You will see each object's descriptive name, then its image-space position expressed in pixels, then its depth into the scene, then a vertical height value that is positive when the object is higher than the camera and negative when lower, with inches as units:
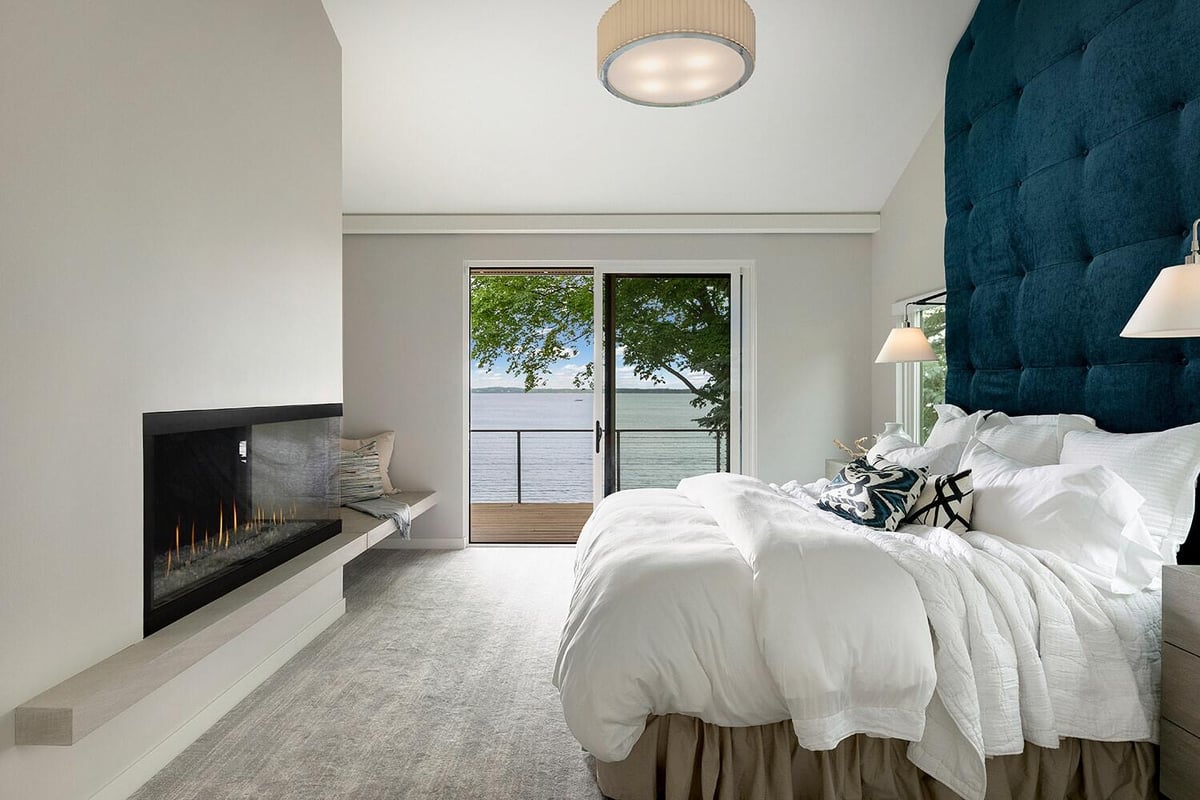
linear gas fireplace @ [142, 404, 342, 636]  94.0 -13.8
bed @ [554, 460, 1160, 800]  76.9 -28.4
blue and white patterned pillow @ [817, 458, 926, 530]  108.3 -13.7
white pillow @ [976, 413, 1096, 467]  111.3 -5.7
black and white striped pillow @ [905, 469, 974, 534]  105.3 -14.5
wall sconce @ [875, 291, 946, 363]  152.4 +11.0
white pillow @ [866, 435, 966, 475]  124.8 -9.4
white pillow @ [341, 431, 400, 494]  204.8 -11.3
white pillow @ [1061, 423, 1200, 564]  86.3 -8.8
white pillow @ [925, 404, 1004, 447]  131.6 -4.4
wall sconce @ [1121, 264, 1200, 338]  75.9 +9.6
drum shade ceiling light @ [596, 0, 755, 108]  89.9 +44.6
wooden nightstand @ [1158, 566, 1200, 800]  74.2 -28.3
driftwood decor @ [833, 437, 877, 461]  200.8 -12.9
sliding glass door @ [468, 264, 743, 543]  215.2 +7.1
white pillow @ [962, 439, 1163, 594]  84.3 -14.3
